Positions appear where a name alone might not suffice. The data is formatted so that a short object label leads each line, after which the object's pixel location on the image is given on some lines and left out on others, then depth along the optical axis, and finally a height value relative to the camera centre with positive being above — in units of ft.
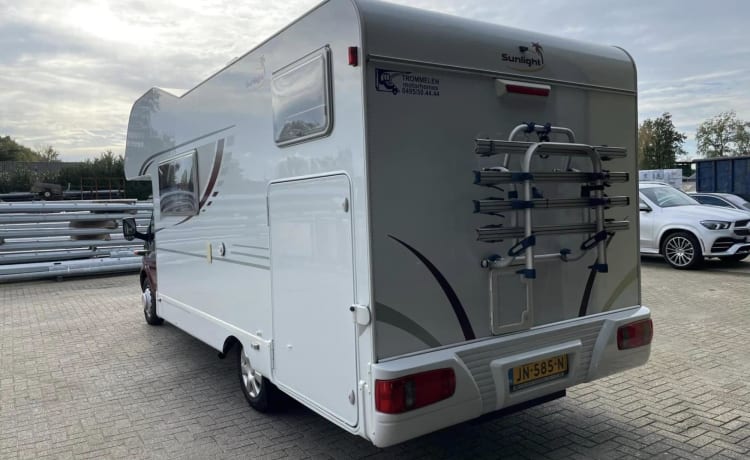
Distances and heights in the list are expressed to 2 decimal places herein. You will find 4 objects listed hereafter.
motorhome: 9.21 -0.30
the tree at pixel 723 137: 154.20 +15.27
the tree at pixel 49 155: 215.43 +22.57
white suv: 33.65 -2.33
